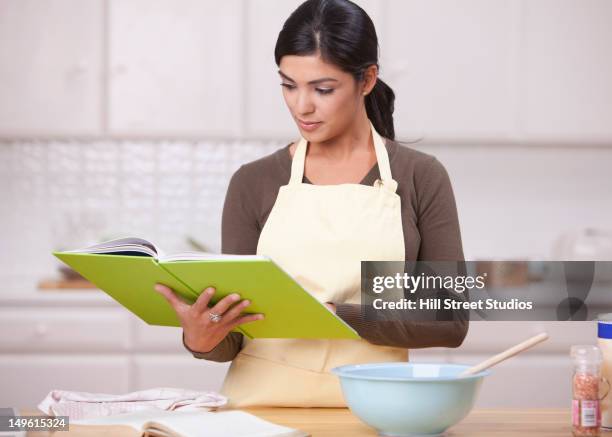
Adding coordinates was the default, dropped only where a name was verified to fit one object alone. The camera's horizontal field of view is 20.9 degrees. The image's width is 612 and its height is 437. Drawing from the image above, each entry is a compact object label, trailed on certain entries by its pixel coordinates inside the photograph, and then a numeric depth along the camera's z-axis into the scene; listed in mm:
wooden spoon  2658
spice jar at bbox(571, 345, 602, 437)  2705
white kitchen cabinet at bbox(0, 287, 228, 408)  5550
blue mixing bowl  2662
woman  3233
